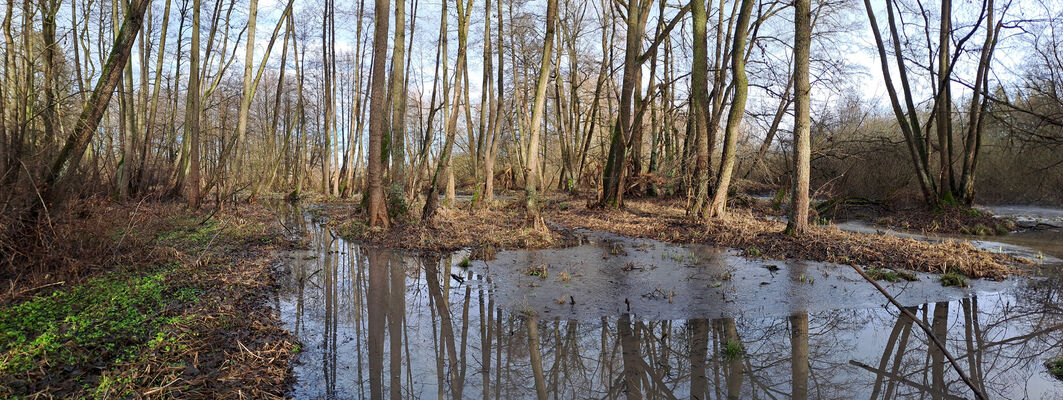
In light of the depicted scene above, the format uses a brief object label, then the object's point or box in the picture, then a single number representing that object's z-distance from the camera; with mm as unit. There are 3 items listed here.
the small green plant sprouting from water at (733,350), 4121
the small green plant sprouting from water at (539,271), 7043
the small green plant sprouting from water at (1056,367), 3846
